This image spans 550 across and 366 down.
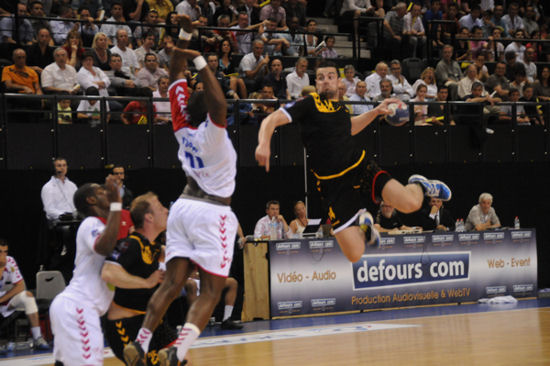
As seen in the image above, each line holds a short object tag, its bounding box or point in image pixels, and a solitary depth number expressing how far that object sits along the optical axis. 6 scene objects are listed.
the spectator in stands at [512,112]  17.52
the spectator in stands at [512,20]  21.91
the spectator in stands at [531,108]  17.90
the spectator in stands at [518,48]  20.30
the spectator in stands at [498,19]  21.89
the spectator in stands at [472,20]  21.28
